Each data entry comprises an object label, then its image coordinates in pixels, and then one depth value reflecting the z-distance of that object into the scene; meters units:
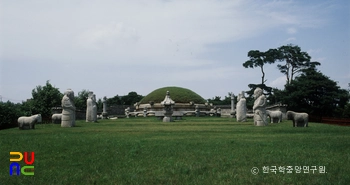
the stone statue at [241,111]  26.94
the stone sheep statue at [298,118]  18.23
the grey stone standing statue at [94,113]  28.57
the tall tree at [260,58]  47.47
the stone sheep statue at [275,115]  23.45
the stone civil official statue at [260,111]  20.28
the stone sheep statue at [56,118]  24.28
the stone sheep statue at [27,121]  18.10
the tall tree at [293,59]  46.41
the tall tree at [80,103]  52.47
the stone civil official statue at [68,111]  20.33
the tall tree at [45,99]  37.88
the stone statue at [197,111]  50.97
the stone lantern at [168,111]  28.33
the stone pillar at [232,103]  43.81
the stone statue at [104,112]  41.97
